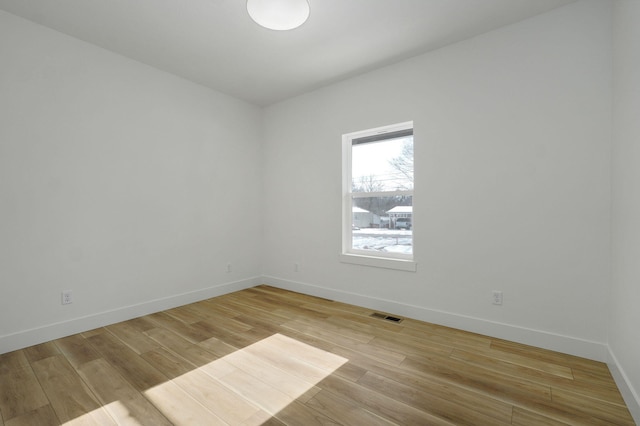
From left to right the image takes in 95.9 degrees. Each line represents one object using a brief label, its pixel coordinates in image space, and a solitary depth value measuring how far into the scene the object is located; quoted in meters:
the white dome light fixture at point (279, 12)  1.97
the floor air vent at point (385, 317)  3.09
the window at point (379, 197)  3.31
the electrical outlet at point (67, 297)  2.69
